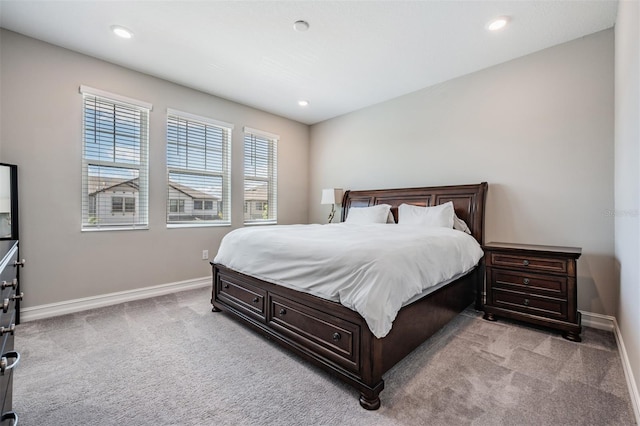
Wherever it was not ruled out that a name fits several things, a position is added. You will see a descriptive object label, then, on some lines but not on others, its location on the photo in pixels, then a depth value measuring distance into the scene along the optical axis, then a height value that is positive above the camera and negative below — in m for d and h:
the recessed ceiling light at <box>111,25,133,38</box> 2.56 +1.67
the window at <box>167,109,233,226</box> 3.70 +0.57
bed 1.58 -0.80
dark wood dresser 0.87 -0.39
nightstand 2.30 -0.66
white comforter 1.58 -0.36
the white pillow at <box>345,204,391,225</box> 3.72 -0.05
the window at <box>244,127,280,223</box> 4.47 +0.56
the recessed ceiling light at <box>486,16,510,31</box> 2.41 +1.66
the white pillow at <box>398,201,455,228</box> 3.12 -0.06
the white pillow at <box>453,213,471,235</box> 3.14 -0.16
